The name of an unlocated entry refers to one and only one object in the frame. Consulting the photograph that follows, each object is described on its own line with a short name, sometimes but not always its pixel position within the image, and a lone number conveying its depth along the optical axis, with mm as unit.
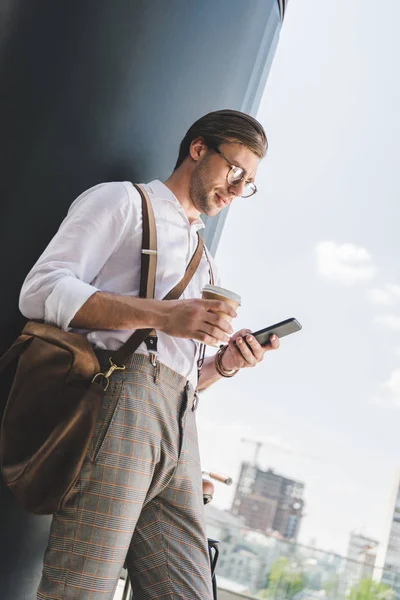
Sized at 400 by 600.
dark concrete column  1514
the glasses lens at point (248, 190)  1859
